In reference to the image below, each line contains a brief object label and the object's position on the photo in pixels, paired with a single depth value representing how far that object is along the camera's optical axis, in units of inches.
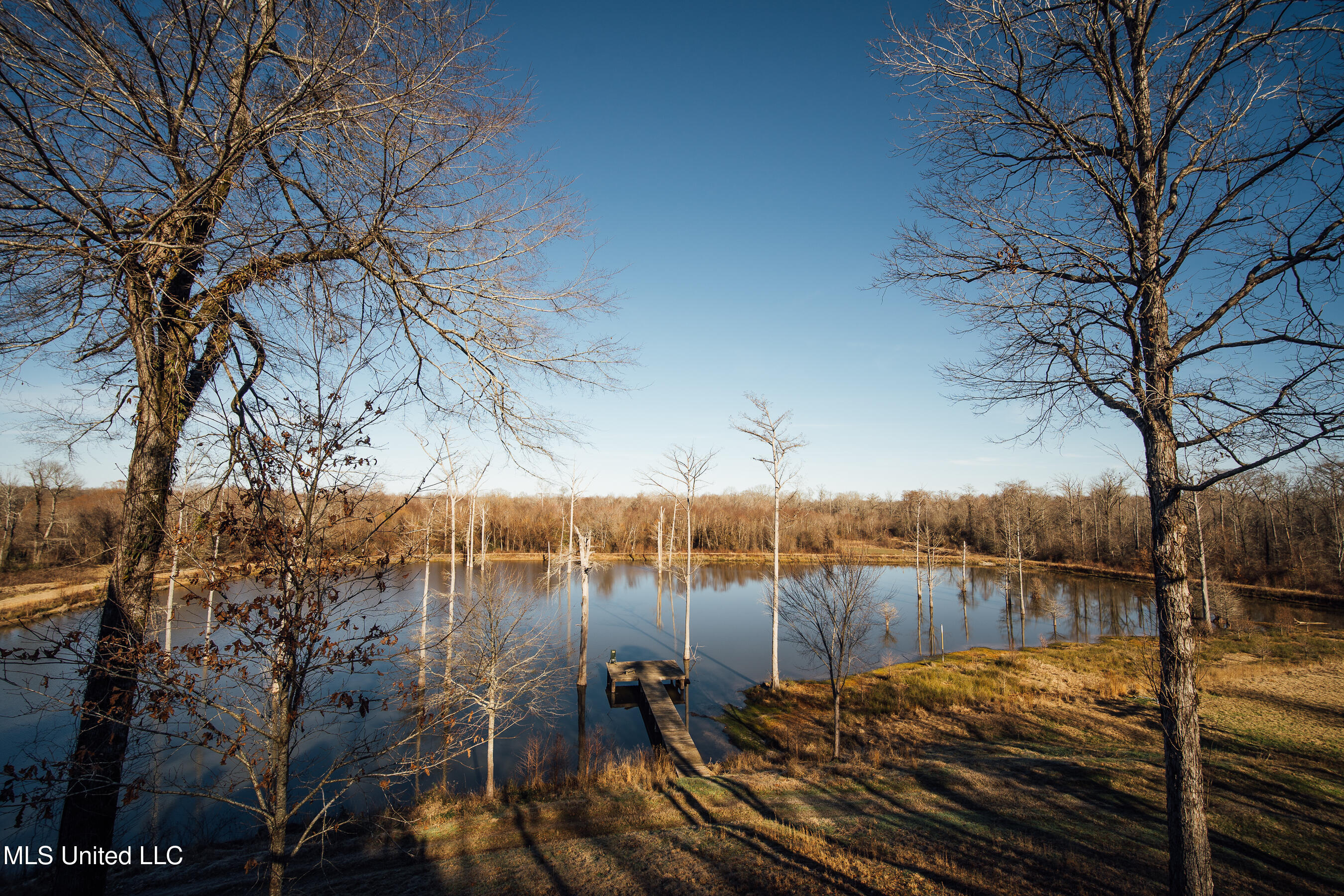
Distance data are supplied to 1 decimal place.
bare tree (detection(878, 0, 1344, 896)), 174.9
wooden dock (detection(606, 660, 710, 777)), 537.3
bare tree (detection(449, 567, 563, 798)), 458.3
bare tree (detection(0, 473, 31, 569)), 1342.3
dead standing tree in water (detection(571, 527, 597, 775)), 592.4
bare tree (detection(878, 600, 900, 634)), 987.9
